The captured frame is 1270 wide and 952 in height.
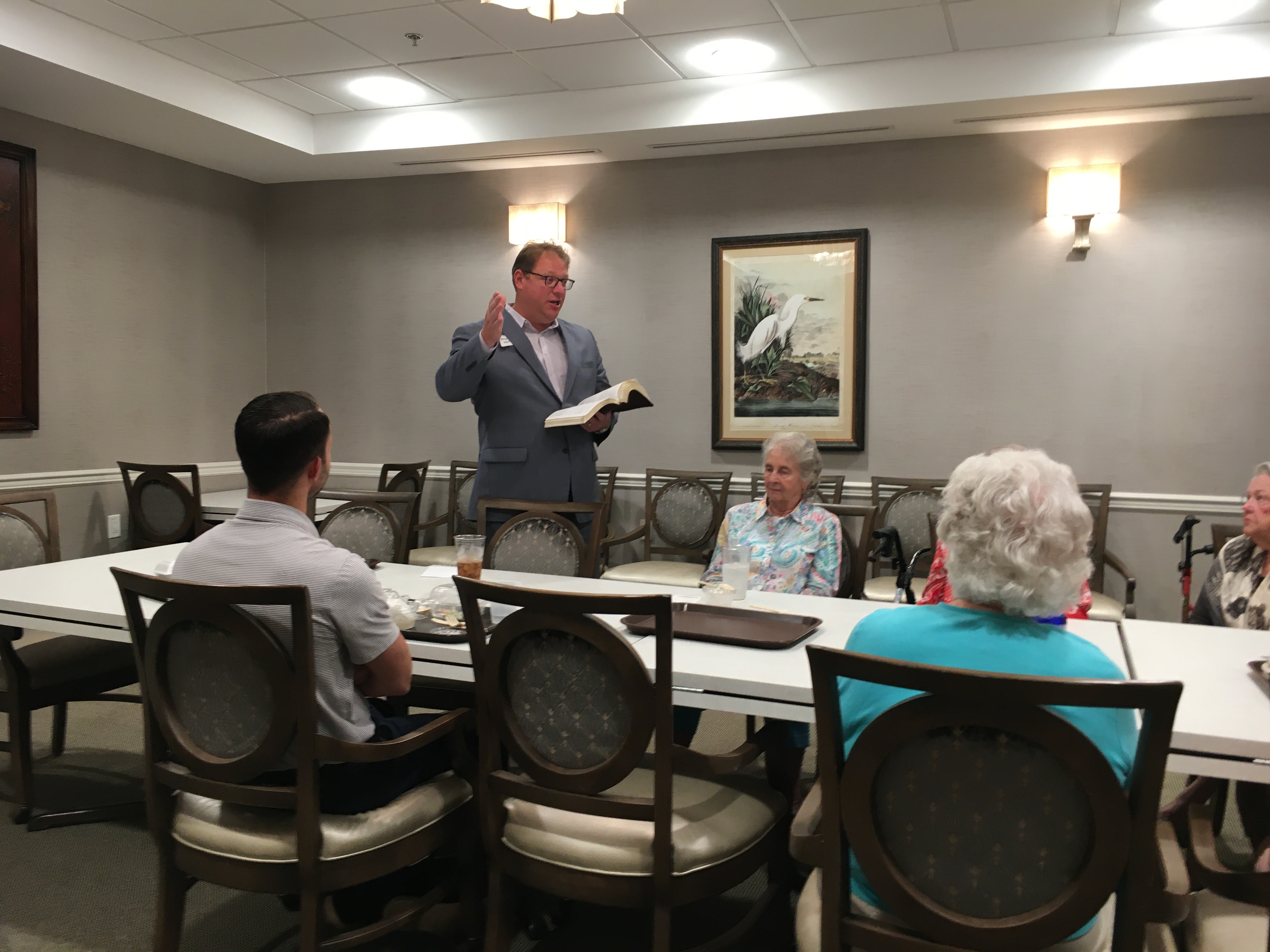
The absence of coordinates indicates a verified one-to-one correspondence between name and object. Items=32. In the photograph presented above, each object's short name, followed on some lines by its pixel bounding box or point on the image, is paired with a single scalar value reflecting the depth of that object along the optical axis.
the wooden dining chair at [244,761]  1.65
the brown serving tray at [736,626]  2.03
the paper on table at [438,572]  2.88
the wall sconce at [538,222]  5.34
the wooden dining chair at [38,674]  2.65
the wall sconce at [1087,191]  4.37
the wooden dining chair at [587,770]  1.59
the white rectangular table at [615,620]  1.79
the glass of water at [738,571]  2.47
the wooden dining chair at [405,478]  5.28
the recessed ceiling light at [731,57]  4.11
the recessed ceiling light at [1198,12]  3.60
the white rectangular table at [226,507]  5.05
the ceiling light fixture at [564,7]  2.99
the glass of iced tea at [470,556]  2.43
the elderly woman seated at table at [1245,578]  2.38
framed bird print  4.91
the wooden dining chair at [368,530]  3.25
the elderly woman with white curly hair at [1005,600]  1.34
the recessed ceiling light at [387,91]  4.63
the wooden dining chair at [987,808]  1.18
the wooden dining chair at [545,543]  3.03
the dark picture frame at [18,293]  4.53
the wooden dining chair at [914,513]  4.55
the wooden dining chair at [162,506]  4.80
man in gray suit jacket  3.48
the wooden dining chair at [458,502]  5.34
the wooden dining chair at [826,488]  4.77
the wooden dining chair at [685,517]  4.93
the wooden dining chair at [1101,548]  4.10
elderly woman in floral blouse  2.98
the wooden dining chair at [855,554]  2.78
